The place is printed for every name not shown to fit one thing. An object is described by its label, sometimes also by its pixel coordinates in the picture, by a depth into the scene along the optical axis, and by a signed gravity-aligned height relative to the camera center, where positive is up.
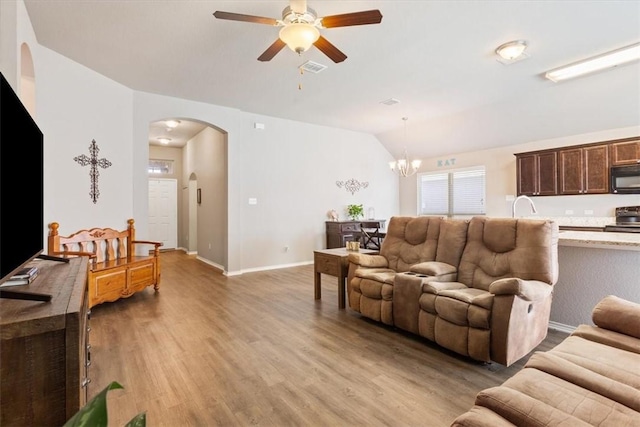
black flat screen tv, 1.11 +0.13
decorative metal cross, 4.03 +0.65
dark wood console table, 6.60 -0.39
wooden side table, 3.69 -0.65
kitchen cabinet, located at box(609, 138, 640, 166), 4.75 +0.97
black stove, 4.64 -0.11
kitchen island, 2.56 -0.54
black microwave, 4.72 +0.53
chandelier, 6.15 +1.03
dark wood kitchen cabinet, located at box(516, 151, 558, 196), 5.63 +0.75
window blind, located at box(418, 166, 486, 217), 7.07 +0.53
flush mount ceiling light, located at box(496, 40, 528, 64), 3.41 +1.87
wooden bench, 3.48 -0.60
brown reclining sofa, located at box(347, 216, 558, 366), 2.26 -0.62
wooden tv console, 0.95 -0.48
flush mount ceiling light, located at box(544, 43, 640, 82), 3.62 +1.89
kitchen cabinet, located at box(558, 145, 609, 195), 5.04 +0.74
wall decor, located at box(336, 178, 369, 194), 7.41 +0.73
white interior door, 8.53 +0.12
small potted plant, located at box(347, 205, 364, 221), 7.35 +0.08
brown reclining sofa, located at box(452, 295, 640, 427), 1.00 -0.68
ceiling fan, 2.37 +1.54
